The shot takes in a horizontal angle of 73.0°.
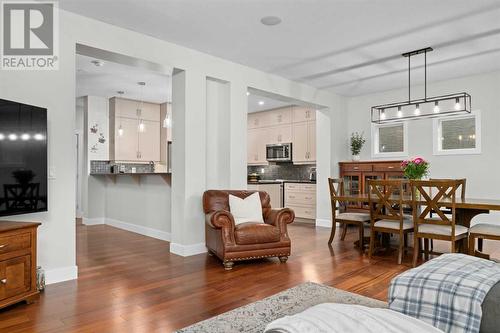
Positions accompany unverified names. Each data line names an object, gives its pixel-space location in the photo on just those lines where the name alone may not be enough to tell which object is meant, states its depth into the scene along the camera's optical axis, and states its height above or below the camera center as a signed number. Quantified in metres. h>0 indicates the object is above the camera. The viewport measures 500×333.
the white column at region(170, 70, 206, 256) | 4.53 +0.09
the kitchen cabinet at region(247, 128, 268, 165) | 8.88 +0.60
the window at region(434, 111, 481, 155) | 5.87 +0.61
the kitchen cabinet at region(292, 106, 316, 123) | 7.76 +1.27
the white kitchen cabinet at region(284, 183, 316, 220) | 7.42 -0.70
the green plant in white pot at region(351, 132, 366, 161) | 7.20 +0.49
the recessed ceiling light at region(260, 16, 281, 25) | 3.75 +1.67
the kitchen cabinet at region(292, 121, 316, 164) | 7.73 +0.60
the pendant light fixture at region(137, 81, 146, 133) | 8.02 +1.42
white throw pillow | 4.34 -0.53
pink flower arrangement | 4.55 -0.01
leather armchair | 3.87 -0.79
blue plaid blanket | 1.68 -0.66
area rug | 2.35 -1.11
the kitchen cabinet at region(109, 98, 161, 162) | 7.66 +0.85
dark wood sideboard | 6.34 -0.10
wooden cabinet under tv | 2.64 -0.77
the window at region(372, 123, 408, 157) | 6.80 +0.59
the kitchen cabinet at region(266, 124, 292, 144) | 8.23 +0.85
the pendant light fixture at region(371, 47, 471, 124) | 4.31 +0.88
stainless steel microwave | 8.17 +0.39
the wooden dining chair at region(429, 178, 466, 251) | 4.27 -0.59
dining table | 3.66 -0.42
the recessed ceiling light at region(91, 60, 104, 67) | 5.36 +1.69
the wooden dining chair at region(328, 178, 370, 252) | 4.77 -0.73
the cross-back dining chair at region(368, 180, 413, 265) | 4.16 -0.61
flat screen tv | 2.87 +0.08
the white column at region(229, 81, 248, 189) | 5.11 +0.48
